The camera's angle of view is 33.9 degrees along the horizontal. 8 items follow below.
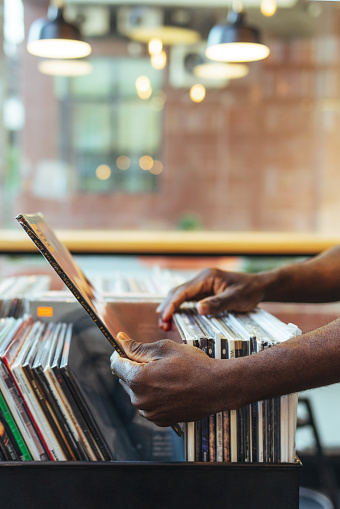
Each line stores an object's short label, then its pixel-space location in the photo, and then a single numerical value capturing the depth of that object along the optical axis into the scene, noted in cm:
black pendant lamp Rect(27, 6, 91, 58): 241
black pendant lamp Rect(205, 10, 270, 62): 247
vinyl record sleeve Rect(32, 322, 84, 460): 86
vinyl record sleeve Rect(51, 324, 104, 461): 87
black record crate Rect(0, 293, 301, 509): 81
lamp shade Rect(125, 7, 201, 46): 600
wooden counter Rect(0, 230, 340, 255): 311
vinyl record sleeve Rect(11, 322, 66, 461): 86
